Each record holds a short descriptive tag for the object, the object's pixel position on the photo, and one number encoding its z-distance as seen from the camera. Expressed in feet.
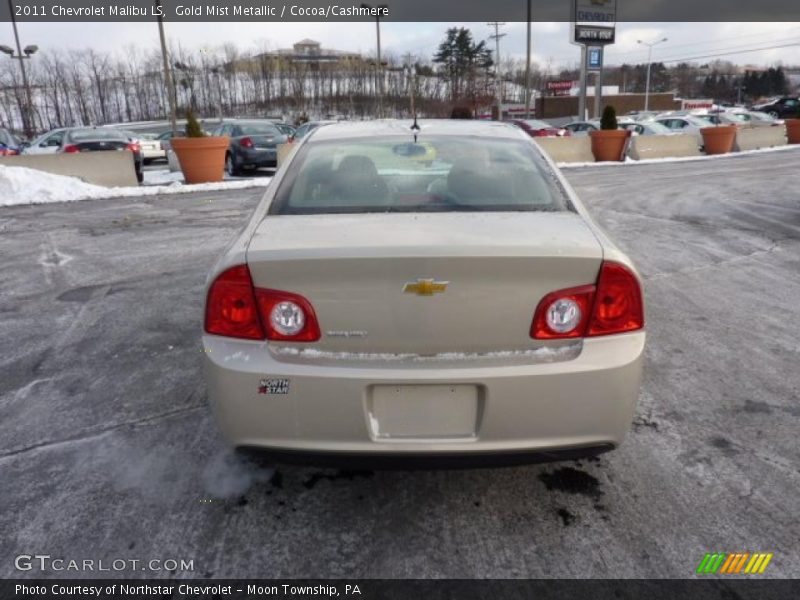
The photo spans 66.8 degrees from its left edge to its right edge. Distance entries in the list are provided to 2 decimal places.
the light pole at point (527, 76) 121.50
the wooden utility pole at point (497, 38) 235.40
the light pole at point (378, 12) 115.75
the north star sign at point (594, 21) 124.77
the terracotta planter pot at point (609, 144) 67.10
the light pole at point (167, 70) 57.94
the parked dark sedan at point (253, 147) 55.93
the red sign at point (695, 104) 263.12
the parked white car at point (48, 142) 58.65
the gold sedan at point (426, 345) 7.05
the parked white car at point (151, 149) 78.64
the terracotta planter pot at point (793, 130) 85.13
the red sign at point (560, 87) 274.16
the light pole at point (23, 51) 100.42
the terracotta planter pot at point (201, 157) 49.06
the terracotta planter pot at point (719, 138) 73.00
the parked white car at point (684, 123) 81.97
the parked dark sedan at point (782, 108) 161.98
